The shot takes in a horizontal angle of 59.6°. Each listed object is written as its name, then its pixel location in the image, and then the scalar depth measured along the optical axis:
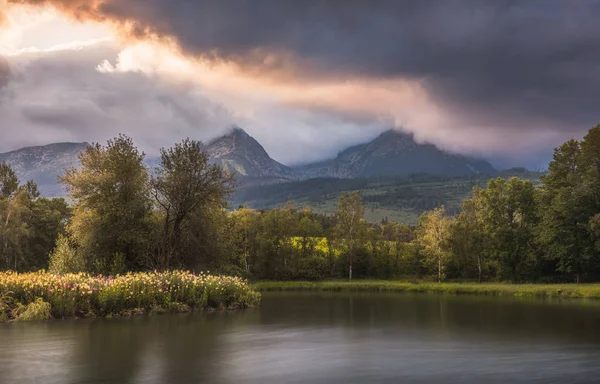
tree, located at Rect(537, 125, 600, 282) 62.47
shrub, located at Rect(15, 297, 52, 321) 27.42
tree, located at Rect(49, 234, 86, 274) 38.16
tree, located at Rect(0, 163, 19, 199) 105.56
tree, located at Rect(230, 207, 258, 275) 89.06
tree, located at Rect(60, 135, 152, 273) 42.88
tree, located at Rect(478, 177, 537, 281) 72.88
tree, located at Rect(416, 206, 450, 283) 79.44
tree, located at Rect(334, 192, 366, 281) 87.88
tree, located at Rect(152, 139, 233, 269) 44.41
